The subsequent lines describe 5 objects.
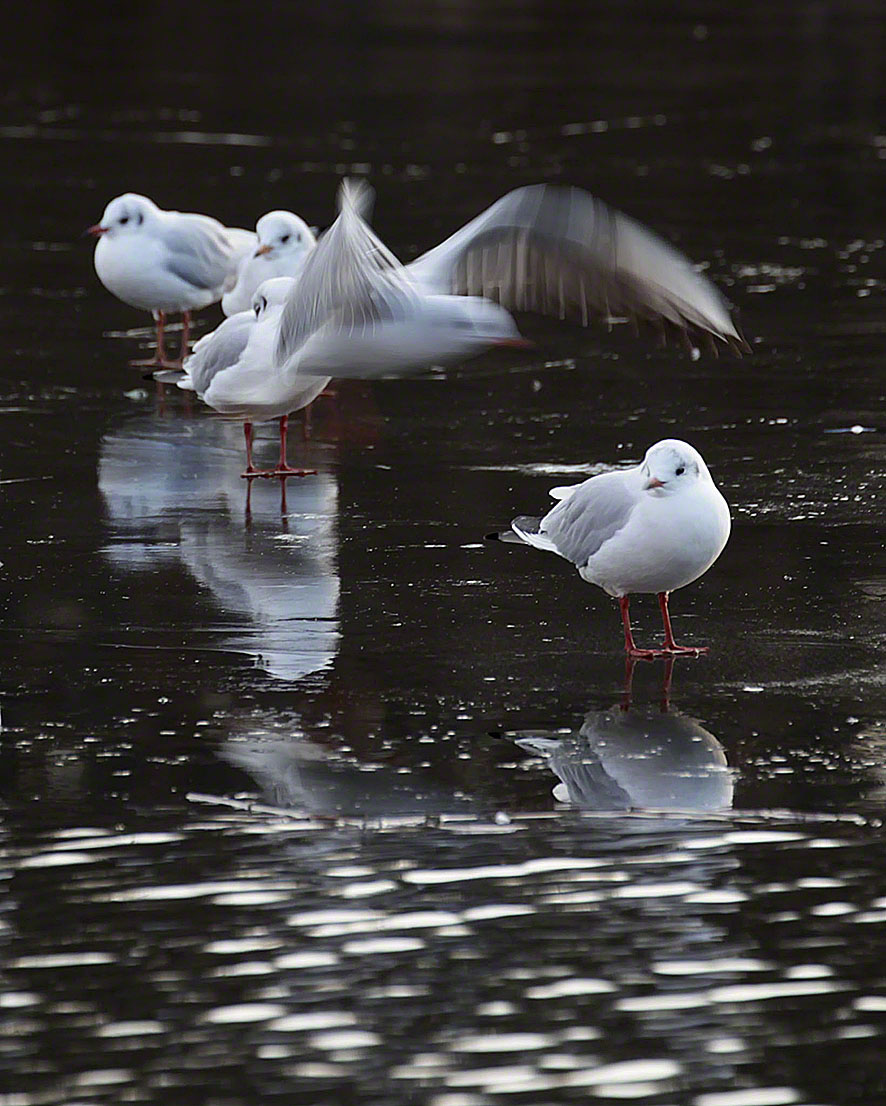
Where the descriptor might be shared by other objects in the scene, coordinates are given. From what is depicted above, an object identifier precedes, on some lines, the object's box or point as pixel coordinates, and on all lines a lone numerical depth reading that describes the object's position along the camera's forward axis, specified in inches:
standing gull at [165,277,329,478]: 751.7
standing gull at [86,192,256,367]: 992.9
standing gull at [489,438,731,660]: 560.7
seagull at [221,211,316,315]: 903.1
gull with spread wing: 637.9
